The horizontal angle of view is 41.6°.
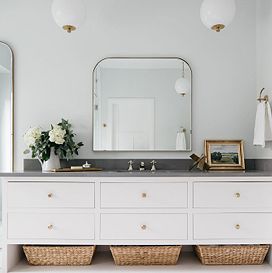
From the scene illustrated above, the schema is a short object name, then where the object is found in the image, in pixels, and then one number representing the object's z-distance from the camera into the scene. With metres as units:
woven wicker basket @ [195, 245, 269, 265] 2.68
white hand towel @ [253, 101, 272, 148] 2.82
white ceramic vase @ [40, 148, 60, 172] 2.91
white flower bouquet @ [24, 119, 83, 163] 2.86
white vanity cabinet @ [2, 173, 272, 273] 2.59
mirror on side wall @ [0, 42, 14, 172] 3.08
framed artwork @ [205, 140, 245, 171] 3.05
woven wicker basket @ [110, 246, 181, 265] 2.66
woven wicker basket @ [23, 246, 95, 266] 2.65
